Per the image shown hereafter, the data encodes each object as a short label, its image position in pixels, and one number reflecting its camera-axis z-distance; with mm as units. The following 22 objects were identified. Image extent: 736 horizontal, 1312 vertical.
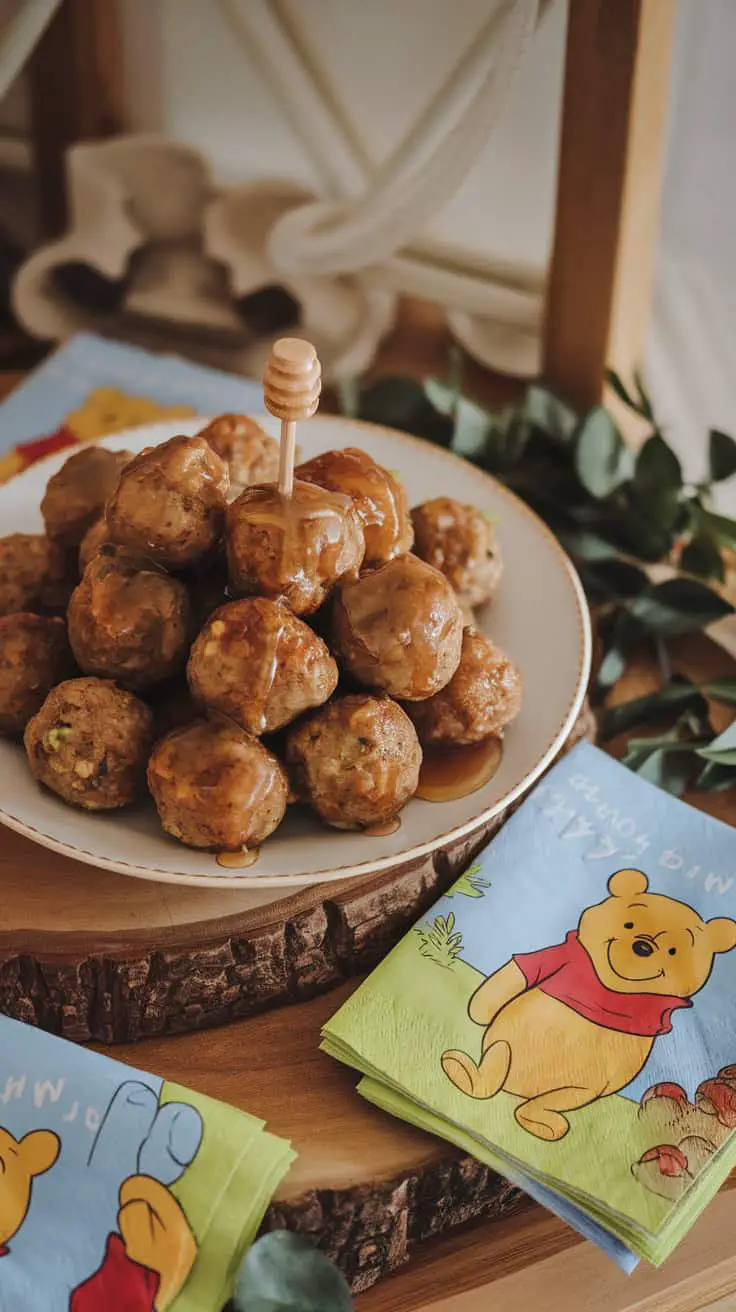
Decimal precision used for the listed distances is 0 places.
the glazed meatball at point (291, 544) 983
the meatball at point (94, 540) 1084
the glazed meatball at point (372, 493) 1084
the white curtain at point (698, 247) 1603
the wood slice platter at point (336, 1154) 965
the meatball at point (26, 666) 1060
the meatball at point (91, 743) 1002
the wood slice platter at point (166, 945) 1033
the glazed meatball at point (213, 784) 967
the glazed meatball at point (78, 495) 1138
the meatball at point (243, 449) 1199
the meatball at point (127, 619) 1003
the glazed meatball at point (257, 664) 964
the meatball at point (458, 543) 1191
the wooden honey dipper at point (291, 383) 958
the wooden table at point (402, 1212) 969
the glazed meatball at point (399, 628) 994
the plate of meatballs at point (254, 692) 980
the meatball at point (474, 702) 1078
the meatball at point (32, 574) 1141
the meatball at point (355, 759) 992
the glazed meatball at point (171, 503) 1001
